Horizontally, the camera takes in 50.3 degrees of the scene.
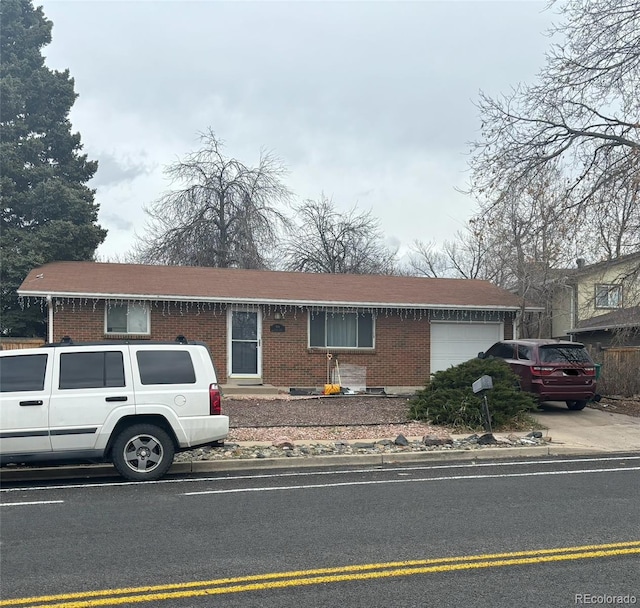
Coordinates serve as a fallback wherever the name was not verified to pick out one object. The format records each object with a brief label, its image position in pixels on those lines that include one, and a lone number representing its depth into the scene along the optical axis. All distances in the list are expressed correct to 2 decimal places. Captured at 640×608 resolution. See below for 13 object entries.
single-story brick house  18.41
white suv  8.77
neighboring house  18.00
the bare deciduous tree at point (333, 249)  37.78
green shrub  13.57
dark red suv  15.38
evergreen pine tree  21.98
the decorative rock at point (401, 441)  11.79
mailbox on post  12.61
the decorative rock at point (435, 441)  11.79
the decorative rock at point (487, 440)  12.03
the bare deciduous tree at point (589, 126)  15.78
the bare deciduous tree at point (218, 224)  31.72
